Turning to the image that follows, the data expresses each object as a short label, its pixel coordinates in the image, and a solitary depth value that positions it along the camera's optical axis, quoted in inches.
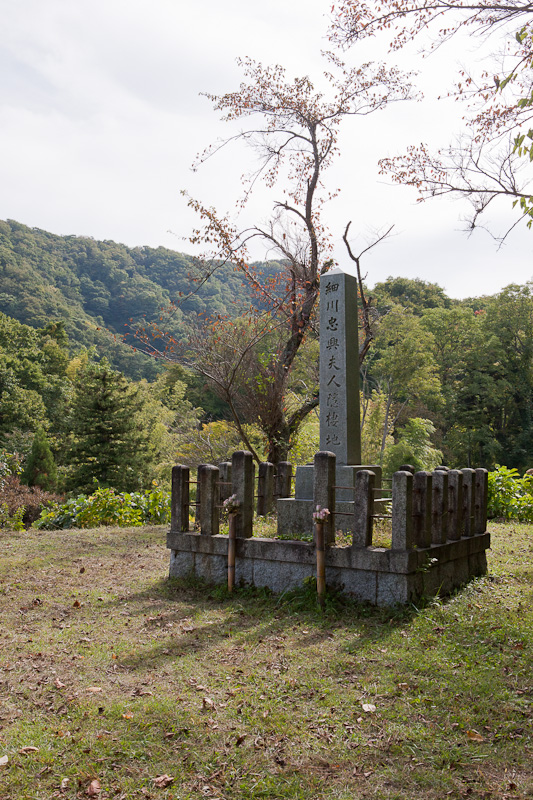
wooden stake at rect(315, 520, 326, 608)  230.7
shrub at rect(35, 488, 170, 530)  465.1
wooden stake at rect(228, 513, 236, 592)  254.4
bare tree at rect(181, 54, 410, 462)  494.3
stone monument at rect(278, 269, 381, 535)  294.0
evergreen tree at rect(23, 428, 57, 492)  905.5
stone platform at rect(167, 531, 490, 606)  224.4
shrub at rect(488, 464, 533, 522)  486.0
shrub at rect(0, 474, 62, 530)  527.8
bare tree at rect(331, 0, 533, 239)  220.1
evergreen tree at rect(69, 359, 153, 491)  870.4
